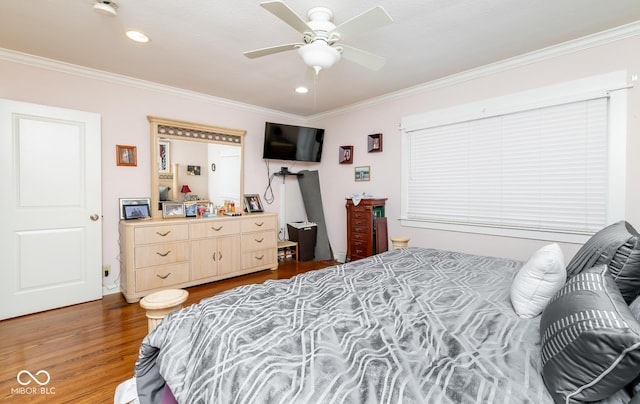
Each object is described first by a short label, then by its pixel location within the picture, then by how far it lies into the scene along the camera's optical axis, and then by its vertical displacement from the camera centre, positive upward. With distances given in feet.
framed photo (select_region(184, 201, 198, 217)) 11.99 -0.55
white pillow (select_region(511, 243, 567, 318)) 4.14 -1.29
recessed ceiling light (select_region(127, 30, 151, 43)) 7.65 +4.43
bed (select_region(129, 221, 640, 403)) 2.63 -1.81
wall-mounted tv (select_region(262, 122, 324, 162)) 14.51 +2.87
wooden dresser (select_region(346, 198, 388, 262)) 12.46 -1.44
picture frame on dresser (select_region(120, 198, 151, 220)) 10.94 -0.22
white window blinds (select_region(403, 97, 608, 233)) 8.17 +0.90
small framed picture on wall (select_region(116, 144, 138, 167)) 10.85 +1.59
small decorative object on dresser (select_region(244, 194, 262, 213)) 14.40 -0.35
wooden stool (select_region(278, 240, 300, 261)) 14.80 -2.62
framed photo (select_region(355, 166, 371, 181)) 13.89 +1.15
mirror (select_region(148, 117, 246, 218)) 11.59 +1.47
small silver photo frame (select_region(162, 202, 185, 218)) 11.53 -0.56
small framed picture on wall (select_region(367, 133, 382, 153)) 13.25 +2.54
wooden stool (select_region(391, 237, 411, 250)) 10.32 -1.64
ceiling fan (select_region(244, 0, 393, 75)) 5.42 +3.39
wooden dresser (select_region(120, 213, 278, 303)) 9.92 -2.17
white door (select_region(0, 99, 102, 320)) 8.69 -0.38
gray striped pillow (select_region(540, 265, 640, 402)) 2.33 -1.34
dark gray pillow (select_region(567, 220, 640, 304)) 3.87 -0.90
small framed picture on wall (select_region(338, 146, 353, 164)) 14.64 +2.16
